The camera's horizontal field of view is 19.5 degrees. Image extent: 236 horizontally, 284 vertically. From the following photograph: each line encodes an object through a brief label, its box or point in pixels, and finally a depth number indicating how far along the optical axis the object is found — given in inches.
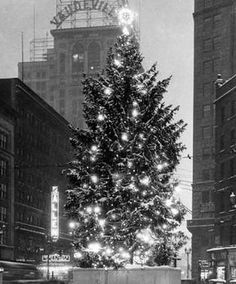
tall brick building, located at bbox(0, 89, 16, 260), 3826.3
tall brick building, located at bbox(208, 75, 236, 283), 2687.0
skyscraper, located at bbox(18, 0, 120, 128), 7701.8
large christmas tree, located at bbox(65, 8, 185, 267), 1112.2
